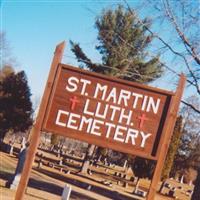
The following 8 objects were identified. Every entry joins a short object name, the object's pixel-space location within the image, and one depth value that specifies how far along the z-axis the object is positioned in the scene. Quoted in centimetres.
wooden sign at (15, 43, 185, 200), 639
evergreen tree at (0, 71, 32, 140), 4831
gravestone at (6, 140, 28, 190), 1848
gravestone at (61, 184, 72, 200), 1644
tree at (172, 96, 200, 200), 5494
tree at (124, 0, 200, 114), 1225
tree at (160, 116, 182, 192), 4117
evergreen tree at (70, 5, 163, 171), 1238
